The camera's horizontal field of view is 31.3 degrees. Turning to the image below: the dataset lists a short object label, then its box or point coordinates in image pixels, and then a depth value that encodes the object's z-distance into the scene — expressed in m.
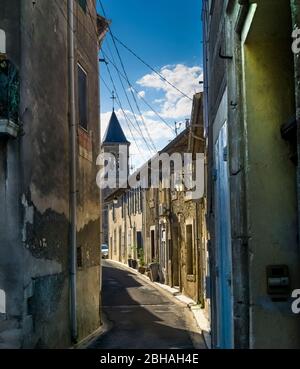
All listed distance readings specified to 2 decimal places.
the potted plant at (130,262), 33.97
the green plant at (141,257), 30.03
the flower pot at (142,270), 28.88
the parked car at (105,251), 49.80
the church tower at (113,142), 62.41
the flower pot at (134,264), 32.52
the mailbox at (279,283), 4.23
